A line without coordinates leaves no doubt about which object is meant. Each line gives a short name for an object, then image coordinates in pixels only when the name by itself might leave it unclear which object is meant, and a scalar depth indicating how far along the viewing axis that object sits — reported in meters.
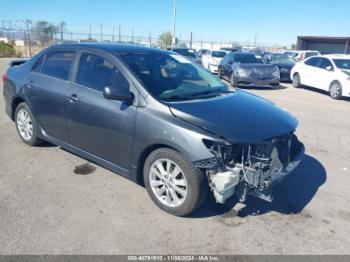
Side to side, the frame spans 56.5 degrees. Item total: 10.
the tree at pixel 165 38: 49.63
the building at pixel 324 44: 38.78
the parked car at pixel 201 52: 22.23
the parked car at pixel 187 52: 19.70
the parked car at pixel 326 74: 12.09
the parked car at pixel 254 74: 13.34
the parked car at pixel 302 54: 22.93
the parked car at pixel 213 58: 19.08
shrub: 26.81
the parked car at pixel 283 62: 17.03
